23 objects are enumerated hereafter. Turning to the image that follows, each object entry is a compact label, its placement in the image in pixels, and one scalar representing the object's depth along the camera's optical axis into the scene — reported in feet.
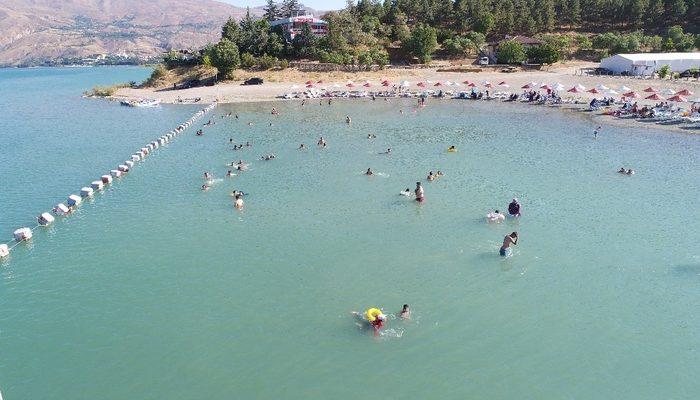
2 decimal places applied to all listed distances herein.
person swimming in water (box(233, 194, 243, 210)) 94.27
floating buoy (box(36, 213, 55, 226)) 88.89
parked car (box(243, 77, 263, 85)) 266.55
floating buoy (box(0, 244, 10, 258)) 76.59
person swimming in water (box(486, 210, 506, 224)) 84.33
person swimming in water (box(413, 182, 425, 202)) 94.94
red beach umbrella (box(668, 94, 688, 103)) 166.81
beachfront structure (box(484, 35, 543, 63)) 294.17
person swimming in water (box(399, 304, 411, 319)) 57.47
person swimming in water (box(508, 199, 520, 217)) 85.25
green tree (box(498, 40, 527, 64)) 274.36
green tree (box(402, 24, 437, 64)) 292.61
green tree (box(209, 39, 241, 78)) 261.24
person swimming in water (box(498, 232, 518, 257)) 72.18
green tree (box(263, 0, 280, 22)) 396.37
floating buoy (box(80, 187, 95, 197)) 104.12
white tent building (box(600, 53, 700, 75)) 237.66
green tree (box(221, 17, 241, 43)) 301.02
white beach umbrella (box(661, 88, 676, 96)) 183.20
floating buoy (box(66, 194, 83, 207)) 98.22
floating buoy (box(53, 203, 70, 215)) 93.35
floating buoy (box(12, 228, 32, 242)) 82.23
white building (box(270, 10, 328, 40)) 329.31
